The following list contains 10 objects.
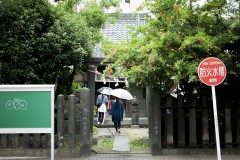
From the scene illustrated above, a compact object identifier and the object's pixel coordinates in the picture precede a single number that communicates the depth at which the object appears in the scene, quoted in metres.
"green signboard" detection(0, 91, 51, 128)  8.28
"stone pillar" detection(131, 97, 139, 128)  18.83
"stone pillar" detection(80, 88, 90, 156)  9.70
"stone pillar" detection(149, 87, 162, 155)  9.95
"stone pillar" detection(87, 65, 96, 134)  12.88
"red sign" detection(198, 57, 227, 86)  7.53
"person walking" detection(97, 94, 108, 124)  18.35
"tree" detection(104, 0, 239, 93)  8.76
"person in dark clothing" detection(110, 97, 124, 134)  14.61
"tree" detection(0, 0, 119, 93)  10.54
